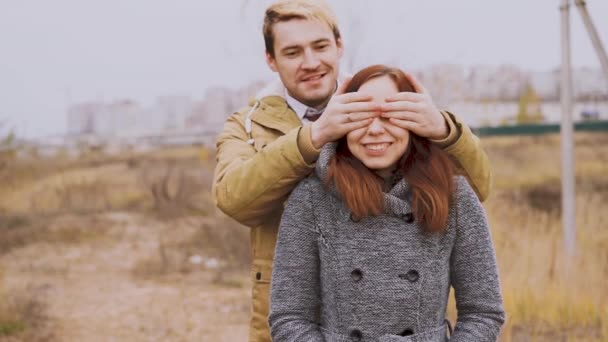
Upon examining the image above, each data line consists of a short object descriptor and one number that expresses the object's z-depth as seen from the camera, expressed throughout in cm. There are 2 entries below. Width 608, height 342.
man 162
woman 164
